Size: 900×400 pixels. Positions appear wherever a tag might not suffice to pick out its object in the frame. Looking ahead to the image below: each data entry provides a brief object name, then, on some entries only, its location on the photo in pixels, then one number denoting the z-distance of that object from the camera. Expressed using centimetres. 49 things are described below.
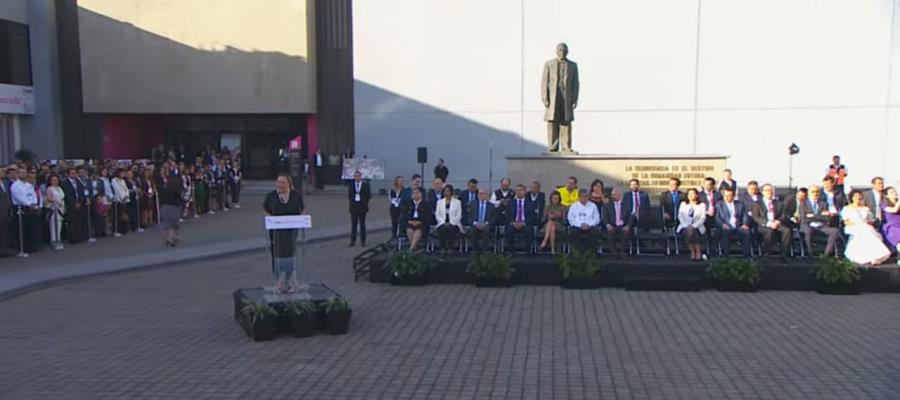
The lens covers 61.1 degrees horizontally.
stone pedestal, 1658
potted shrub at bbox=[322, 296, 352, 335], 880
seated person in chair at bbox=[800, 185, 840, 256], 1323
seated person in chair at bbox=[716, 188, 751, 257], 1292
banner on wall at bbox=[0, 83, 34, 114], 3294
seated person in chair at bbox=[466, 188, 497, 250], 1419
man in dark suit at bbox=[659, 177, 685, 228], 1401
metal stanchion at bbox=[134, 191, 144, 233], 1964
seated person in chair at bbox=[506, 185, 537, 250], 1407
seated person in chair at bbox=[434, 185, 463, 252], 1421
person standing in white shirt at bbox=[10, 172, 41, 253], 1522
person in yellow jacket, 1491
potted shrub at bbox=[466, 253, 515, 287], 1200
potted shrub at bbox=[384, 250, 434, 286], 1217
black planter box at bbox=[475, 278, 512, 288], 1207
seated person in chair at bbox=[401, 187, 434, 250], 1452
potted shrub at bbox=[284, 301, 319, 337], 868
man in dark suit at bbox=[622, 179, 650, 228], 1391
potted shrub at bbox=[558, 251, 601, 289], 1186
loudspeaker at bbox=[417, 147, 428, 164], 2989
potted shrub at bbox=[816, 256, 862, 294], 1130
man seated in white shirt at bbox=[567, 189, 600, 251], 1351
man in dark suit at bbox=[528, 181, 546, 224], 1437
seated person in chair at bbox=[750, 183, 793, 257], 1302
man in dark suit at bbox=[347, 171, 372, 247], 1662
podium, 926
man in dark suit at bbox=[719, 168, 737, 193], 1402
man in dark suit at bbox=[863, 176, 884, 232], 1310
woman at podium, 955
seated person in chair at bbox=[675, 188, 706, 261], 1289
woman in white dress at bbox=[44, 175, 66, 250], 1606
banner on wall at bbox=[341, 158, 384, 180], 3069
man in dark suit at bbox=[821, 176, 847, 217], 1384
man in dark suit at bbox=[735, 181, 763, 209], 1348
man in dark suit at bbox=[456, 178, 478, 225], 1501
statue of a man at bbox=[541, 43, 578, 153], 1673
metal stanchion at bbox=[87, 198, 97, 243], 1762
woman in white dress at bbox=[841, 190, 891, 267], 1185
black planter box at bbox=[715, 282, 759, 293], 1146
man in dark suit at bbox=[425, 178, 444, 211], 1485
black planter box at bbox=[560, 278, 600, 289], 1190
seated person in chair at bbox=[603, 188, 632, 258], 1342
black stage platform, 1155
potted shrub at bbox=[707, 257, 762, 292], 1141
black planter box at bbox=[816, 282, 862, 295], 1136
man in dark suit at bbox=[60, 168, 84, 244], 1678
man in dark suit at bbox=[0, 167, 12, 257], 1473
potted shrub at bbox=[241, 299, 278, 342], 849
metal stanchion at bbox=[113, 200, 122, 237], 1872
